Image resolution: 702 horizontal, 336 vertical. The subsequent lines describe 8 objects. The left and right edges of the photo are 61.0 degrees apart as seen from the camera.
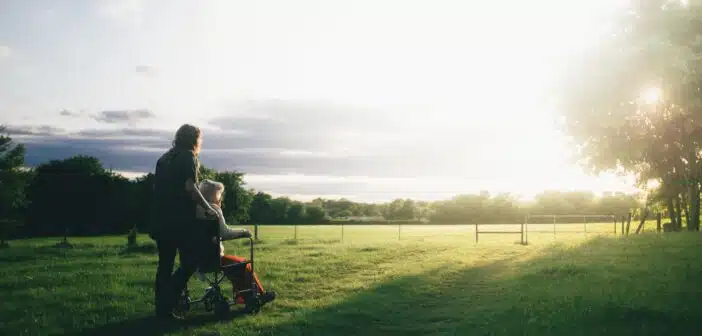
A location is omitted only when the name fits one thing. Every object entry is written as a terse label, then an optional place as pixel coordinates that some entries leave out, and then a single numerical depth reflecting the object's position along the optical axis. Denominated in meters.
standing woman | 9.25
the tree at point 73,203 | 77.06
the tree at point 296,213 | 84.56
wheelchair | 9.45
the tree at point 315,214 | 83.38
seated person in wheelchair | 9.88
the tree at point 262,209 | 84.38
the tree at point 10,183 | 64.69
